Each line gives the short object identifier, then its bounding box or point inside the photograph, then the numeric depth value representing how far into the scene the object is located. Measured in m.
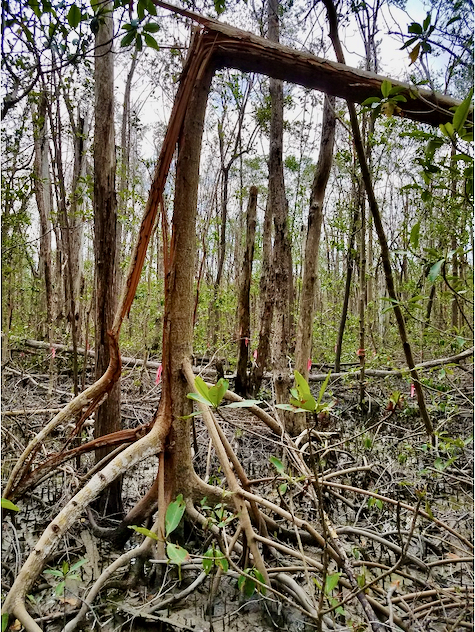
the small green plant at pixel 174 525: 1.54
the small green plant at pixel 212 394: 1.33
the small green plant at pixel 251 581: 1.78
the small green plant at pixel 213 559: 1.66
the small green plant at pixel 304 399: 1.19
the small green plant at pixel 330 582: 1.41
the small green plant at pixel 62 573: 1.73
